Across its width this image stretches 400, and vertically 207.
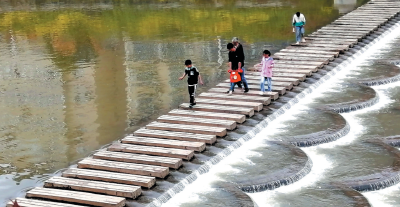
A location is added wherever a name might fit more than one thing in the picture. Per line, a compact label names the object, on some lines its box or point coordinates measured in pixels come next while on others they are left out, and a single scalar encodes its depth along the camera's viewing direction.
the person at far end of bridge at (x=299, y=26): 30.36
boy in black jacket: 20.23
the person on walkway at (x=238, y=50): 21.89
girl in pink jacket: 22.30
